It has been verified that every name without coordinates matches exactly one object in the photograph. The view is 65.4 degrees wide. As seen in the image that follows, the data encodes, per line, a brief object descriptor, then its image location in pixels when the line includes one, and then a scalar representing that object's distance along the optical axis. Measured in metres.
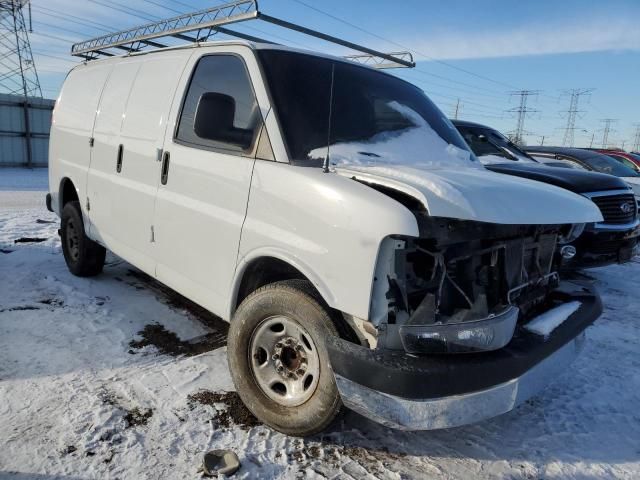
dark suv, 5.74
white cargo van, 2.33
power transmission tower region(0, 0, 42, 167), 22.30
